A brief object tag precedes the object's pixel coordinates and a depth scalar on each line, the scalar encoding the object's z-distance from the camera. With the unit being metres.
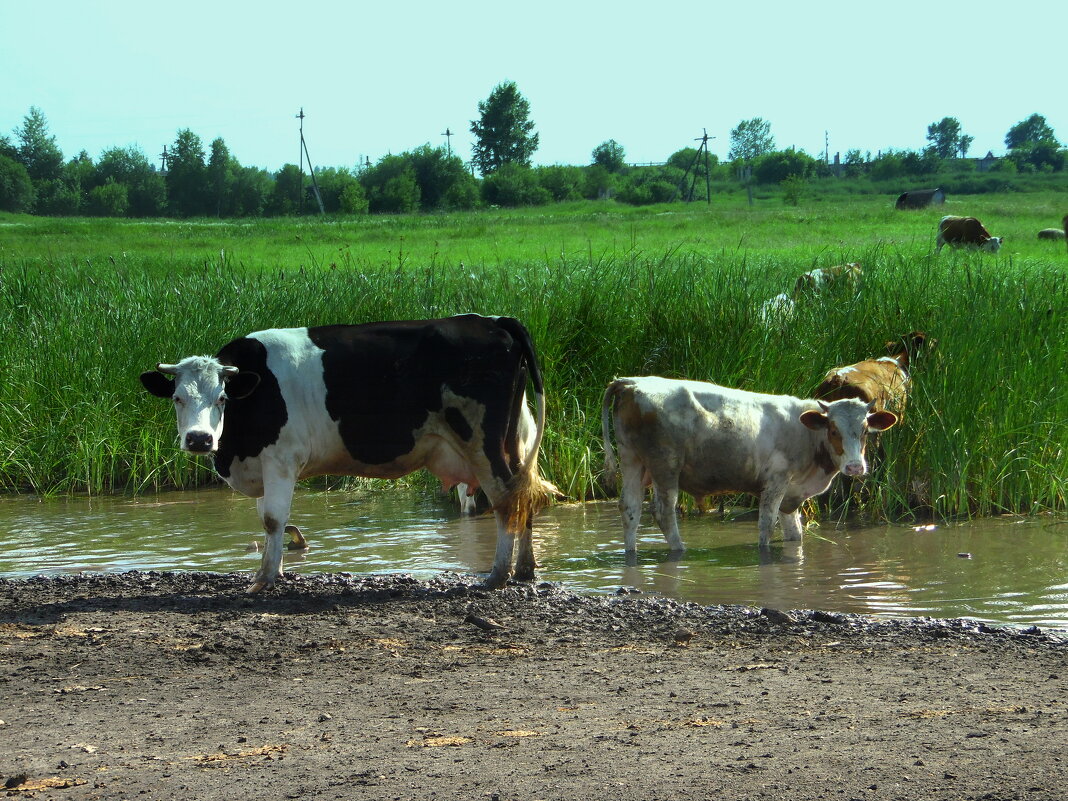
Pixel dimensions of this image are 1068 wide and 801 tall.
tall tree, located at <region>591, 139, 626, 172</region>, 127.06
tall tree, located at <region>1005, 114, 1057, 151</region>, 159.75
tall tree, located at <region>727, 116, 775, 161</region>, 183.88
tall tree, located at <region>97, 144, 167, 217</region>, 100.44
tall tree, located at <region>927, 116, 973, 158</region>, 163.09
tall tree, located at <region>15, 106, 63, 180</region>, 111.06
